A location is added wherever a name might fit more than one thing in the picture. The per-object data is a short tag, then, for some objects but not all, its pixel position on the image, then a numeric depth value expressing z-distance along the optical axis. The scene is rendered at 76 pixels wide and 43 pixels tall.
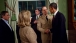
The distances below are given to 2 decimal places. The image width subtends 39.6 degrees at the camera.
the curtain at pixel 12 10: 3.23
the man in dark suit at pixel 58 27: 2.10
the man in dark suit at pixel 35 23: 2.66
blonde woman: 1.58
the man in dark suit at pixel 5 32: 2.15
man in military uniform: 2.39
